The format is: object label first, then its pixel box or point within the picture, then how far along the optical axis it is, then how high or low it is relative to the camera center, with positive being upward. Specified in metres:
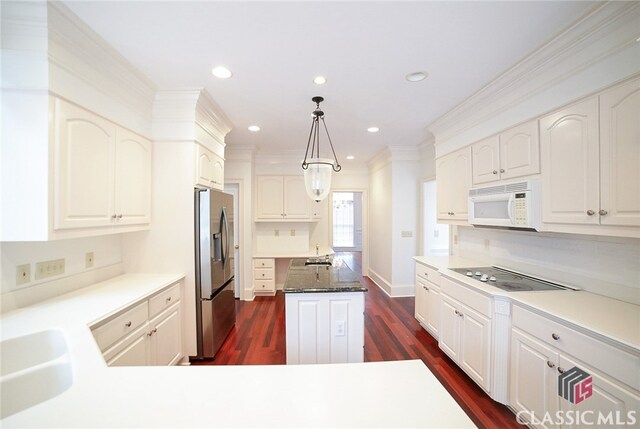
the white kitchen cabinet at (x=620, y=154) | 1.33 +0.33
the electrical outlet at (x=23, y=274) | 1.57 -0.35
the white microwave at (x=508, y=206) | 1.88 +0.08
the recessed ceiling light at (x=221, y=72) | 2.01 +1.19
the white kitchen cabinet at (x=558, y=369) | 1.16 -0.84
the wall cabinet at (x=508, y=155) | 1.94 +0.53
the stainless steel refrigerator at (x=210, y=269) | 2.50 -0.54
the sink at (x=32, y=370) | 1.06 -0.70
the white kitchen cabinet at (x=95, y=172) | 1.52 +0.33
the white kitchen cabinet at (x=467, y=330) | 1.94 -1.00
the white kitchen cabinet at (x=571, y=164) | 1.52 +0.33
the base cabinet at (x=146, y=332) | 1.56 -0.84
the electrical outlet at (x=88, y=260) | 2.03 -0.34
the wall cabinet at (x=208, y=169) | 2.58 +0.55
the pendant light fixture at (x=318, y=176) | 2.19 +0.36
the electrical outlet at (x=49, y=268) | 1.69 -0.35
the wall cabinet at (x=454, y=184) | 2.73 +0.37
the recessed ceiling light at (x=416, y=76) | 2.08 +1.17
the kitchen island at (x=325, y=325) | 2.09 -0.91
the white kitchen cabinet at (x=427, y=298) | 2.77 -0.98
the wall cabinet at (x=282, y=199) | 4.76 +0.34
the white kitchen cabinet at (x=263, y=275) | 4.51 -1.05
